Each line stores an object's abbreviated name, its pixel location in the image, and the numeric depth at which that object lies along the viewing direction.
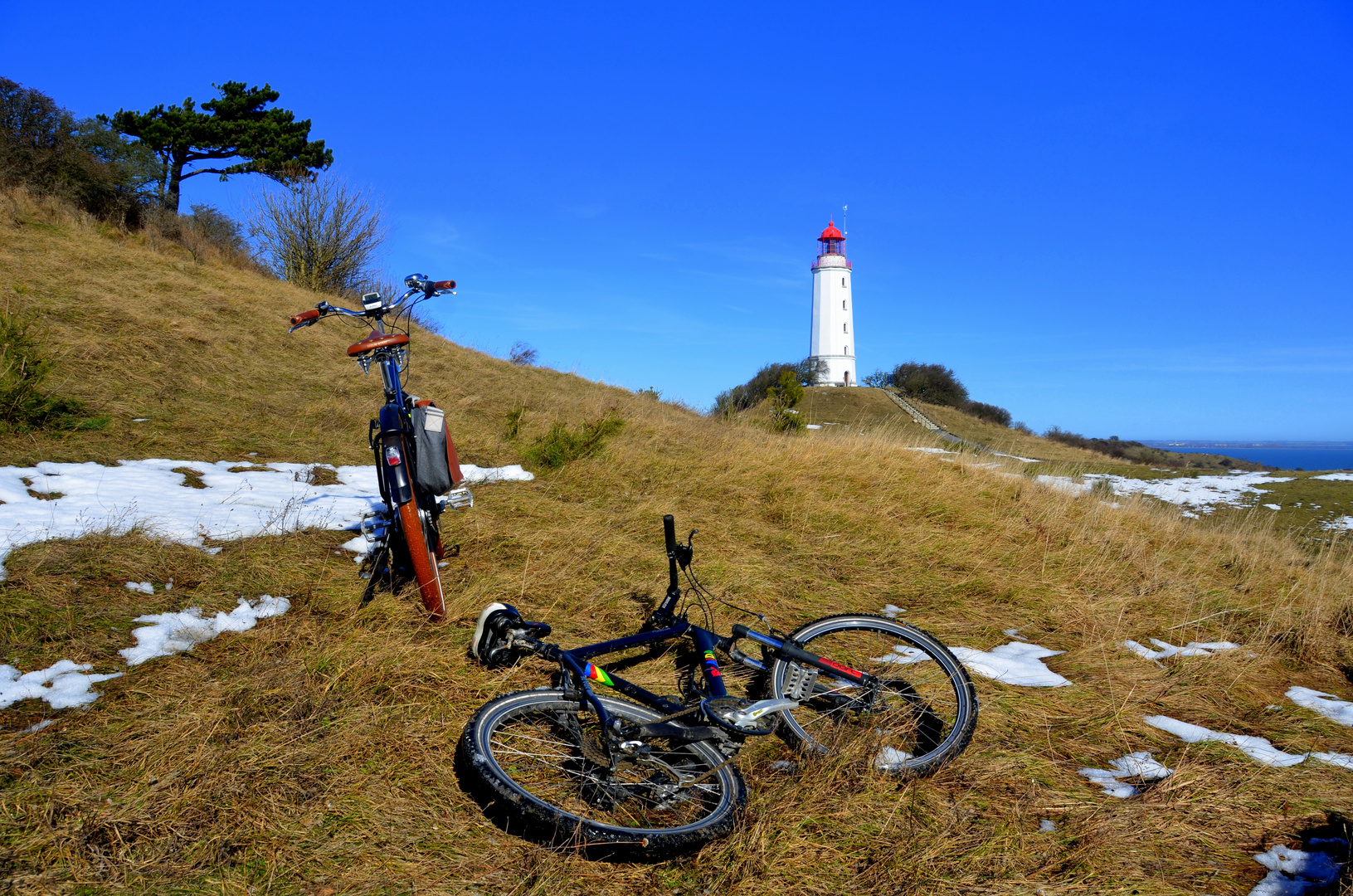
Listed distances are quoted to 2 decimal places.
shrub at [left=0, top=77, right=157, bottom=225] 16.78
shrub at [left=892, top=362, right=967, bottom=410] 45.25
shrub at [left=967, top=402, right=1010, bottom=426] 43.44
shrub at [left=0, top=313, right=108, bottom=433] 6.45
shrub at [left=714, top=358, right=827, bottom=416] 23.38
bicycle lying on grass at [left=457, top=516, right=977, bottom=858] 2.38
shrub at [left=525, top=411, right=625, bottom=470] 8.27
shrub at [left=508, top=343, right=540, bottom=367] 18.98
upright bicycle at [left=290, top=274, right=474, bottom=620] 3.82
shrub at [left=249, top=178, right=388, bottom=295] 20.14
